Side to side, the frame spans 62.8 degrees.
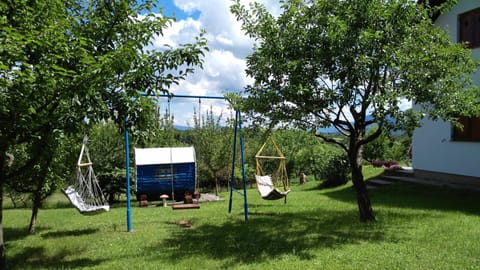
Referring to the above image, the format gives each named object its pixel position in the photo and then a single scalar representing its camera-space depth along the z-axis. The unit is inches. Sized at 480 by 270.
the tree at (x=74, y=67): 169.3
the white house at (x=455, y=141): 462.6
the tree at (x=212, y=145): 694.1
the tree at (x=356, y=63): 253.1
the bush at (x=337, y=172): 644.1
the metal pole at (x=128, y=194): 335.6
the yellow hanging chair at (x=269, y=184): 388.8
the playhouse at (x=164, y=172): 599.8
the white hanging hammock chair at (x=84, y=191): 330.6
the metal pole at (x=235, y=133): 370.0
